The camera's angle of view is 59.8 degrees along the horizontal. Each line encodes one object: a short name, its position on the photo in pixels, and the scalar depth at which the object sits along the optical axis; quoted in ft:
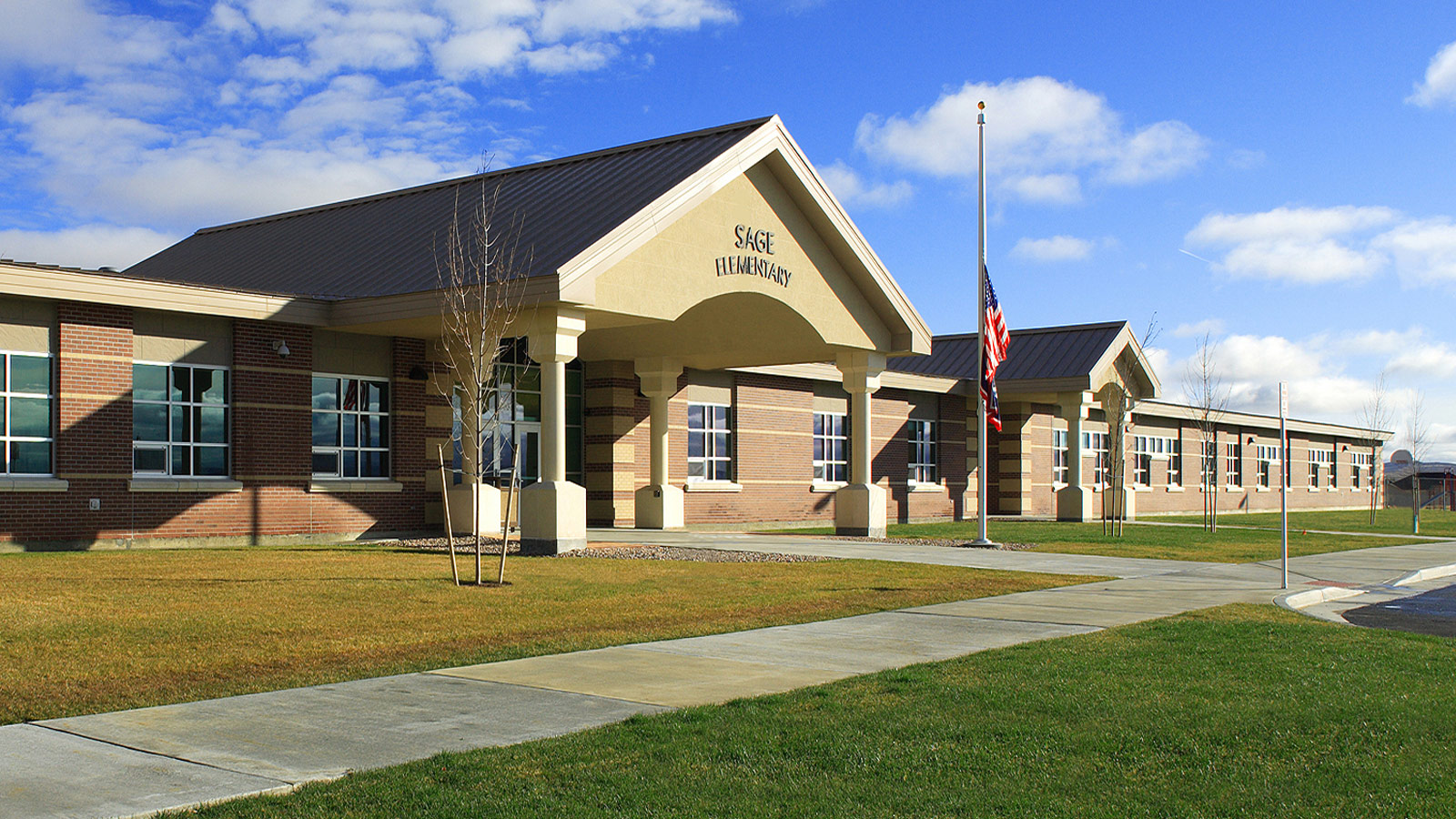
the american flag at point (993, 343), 87.15
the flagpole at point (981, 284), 85.97
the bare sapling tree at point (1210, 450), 145.18
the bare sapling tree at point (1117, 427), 105.29
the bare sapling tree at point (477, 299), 53.57
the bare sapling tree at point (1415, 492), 119.53
